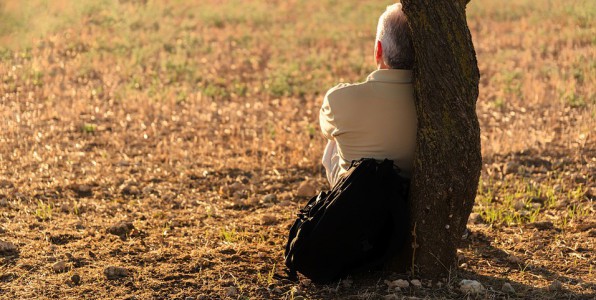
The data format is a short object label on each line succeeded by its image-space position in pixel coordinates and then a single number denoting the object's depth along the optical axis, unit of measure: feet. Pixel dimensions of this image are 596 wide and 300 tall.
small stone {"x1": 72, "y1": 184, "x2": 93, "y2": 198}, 43.21
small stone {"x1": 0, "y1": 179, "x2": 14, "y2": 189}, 43.34
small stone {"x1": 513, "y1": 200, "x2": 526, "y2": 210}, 39.63
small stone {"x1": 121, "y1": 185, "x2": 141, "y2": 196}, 43.72
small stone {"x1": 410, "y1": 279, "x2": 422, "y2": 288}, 29.40
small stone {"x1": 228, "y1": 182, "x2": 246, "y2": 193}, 45.12
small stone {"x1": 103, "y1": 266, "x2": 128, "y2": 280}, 30.58
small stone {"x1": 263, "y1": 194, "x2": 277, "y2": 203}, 43.16
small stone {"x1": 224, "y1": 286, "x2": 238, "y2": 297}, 29.04
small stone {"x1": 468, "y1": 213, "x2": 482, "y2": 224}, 37.76
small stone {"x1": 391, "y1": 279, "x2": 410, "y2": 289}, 29.25
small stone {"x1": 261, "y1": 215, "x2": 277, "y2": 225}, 38.55
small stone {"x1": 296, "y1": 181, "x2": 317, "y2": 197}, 43.75
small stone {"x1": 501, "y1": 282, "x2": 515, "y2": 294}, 29.09
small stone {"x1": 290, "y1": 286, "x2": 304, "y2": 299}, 29.01
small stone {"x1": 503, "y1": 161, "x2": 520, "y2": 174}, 46.34
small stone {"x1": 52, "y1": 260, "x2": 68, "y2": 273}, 31.40
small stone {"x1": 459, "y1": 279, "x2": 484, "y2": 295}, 28.78
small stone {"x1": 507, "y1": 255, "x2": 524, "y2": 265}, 32.17
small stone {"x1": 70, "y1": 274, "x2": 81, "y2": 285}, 30.25
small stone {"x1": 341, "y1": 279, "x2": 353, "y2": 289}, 29.66
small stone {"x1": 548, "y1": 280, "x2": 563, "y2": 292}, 29.22
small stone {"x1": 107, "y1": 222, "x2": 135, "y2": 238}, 36.04
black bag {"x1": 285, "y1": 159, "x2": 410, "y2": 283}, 28.58
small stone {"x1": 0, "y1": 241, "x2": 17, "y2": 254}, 33.09
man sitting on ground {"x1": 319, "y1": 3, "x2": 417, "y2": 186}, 29.63
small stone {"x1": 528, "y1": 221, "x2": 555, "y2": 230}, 36.29
